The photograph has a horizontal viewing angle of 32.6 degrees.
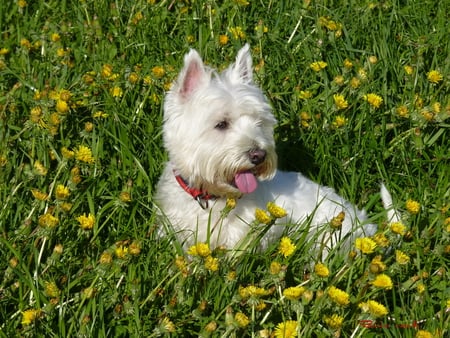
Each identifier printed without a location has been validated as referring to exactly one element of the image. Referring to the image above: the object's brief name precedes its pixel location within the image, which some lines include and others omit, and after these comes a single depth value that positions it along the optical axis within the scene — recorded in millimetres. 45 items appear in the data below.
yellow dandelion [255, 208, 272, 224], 3225
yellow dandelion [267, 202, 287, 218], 3221
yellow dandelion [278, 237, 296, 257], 3320
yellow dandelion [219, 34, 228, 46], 5246
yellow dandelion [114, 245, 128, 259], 3170
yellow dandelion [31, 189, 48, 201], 3594
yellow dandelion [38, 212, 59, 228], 3318
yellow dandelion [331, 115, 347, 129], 4632
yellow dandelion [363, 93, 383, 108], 4703
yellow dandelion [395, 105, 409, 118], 4711
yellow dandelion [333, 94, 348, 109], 4645
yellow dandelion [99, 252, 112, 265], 3124
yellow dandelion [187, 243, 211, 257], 3045
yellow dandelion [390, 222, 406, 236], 3238
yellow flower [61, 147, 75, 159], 3744
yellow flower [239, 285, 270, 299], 2988
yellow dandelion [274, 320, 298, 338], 2990
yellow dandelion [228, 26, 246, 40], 5320
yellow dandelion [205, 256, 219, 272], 3077
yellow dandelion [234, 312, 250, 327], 2904
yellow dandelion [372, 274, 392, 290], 3033
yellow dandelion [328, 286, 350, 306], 2943
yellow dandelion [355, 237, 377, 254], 3148
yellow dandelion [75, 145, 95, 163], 3791
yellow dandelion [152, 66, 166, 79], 4723
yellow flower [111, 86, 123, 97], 4637
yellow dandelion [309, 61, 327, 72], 5008
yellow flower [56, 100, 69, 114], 4109
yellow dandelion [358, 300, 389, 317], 2889
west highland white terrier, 4043
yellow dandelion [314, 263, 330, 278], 3086
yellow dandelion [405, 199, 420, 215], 3461
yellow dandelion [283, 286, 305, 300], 2951
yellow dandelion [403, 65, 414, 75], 5109
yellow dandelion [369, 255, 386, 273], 3035
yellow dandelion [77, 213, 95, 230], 3338
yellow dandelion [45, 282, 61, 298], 3125
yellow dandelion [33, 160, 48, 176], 3740
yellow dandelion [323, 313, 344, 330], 2945
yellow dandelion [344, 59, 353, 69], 4930
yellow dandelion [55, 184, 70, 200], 3467
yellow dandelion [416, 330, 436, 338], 3024
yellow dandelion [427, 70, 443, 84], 4973
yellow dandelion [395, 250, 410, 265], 3239
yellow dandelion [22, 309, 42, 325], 2984
